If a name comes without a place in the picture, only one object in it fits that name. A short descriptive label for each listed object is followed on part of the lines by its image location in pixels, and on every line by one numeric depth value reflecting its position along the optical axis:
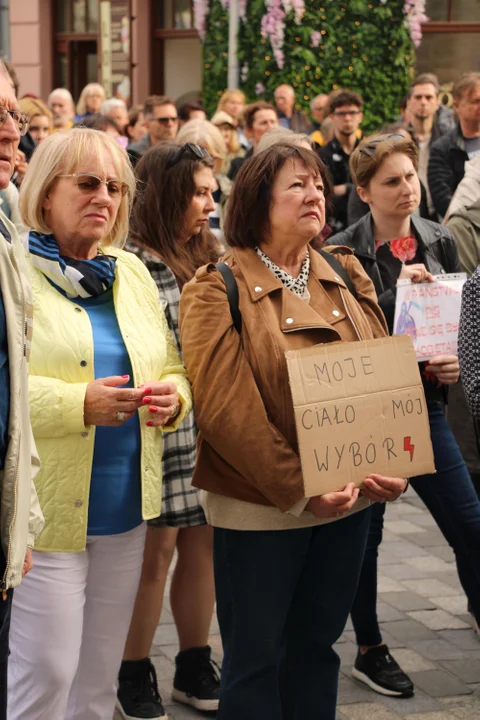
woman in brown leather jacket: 3.23
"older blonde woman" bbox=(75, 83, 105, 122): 13.48
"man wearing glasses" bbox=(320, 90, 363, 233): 8.88
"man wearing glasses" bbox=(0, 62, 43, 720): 2.56
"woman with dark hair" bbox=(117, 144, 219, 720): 4.11
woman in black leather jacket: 4.23
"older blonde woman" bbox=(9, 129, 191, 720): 3.17
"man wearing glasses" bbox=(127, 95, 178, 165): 9.83
